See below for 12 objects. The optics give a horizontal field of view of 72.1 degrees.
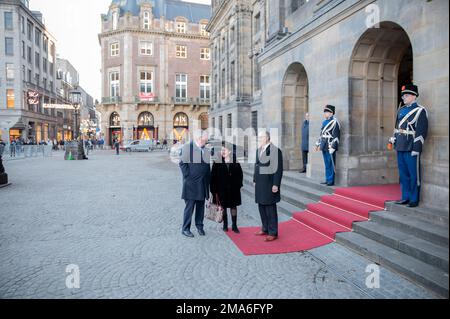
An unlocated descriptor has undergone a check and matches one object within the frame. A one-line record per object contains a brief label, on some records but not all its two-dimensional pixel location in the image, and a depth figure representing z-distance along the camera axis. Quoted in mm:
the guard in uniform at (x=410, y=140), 5152
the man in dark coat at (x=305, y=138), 9844
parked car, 39281
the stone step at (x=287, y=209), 7427
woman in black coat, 6214
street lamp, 24422
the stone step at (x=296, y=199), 7520
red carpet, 5449
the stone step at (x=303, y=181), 7711
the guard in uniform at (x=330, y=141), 7691
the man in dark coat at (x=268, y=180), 5543
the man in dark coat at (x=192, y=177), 6027
